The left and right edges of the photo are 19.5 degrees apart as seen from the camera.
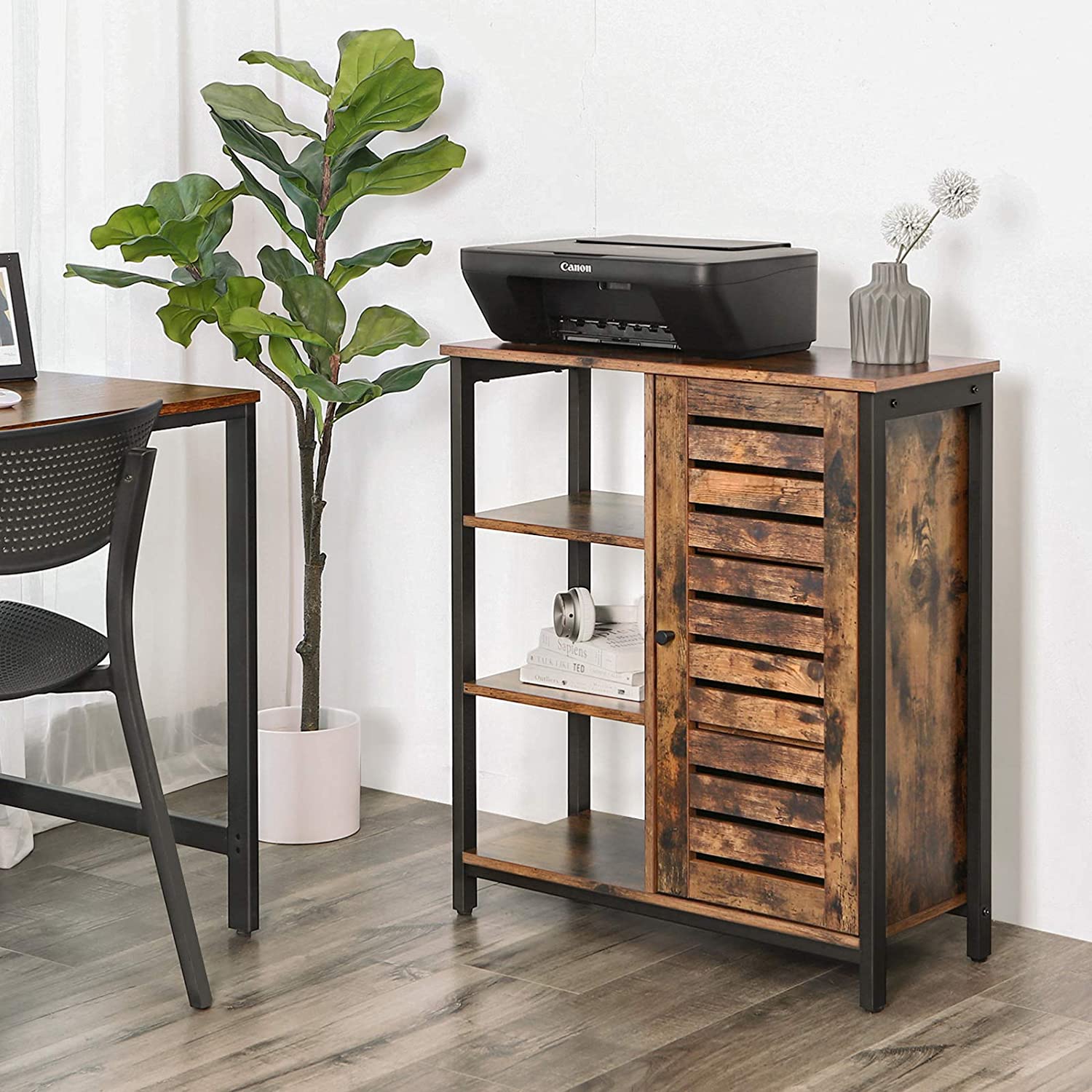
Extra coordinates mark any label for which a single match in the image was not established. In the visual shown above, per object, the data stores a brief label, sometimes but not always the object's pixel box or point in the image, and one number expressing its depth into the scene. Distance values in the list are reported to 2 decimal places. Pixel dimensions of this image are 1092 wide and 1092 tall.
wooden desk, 5.42
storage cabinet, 4.99
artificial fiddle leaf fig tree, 6.28
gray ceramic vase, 5.14
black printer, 5.12
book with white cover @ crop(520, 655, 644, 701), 5.58
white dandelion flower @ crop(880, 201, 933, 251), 5.33
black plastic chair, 4.58
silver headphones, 5.80
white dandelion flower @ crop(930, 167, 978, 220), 5.25
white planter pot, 6.64
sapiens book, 5.62
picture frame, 5.75
